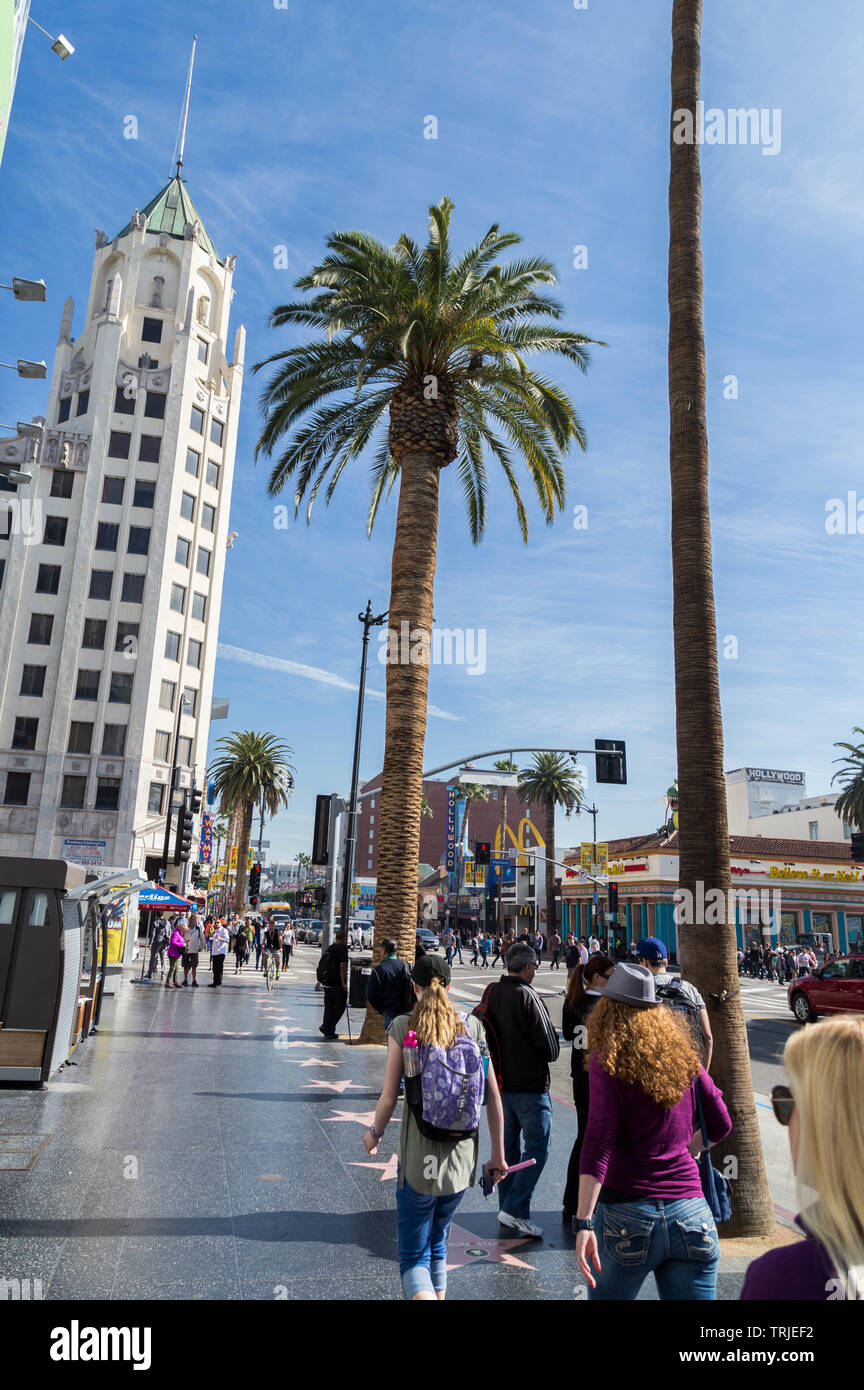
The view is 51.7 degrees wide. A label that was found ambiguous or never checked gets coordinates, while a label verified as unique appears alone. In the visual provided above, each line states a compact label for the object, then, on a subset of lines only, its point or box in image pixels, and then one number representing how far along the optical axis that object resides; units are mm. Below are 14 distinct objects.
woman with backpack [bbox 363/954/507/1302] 3766
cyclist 27045
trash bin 17609
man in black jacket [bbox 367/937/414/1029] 10836
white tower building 45656
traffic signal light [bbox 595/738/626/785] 23172
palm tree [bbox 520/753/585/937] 69812
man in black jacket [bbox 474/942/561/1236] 6039
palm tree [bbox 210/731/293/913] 62000
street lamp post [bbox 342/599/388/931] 21719
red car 19922
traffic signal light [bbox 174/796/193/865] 24453
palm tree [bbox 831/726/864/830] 53156
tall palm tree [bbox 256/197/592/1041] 15086
